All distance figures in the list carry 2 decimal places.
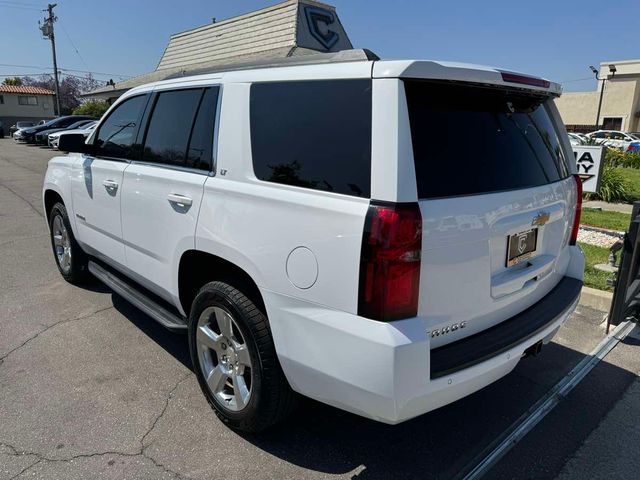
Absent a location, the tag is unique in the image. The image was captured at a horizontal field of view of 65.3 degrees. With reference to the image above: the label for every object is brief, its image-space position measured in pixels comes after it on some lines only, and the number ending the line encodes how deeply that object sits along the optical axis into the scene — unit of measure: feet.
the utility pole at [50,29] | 149.59
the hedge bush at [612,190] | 35.17
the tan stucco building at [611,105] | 168.66
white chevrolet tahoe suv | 6.82
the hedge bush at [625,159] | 46.62
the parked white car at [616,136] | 108.37
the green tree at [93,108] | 163.53
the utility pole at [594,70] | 121.07
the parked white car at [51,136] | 81.15
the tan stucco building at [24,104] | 206.08
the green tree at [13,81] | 236.63
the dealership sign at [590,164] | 20.34
